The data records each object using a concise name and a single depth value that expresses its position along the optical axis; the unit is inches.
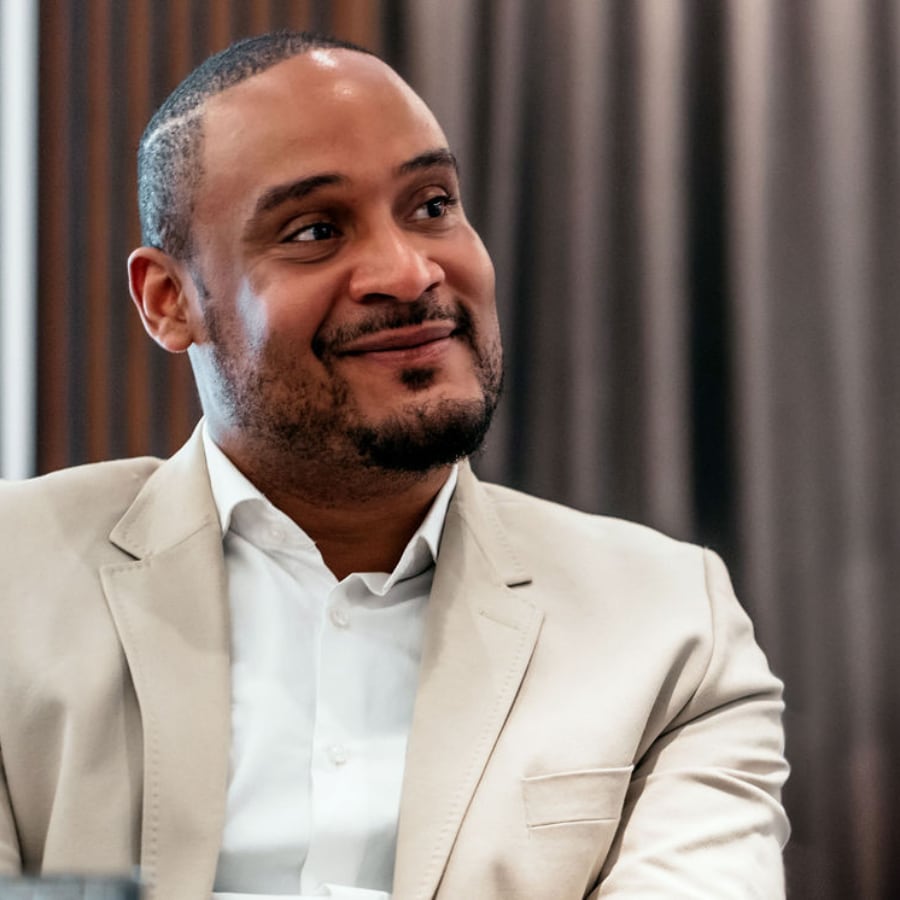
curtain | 110.2
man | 95.8
